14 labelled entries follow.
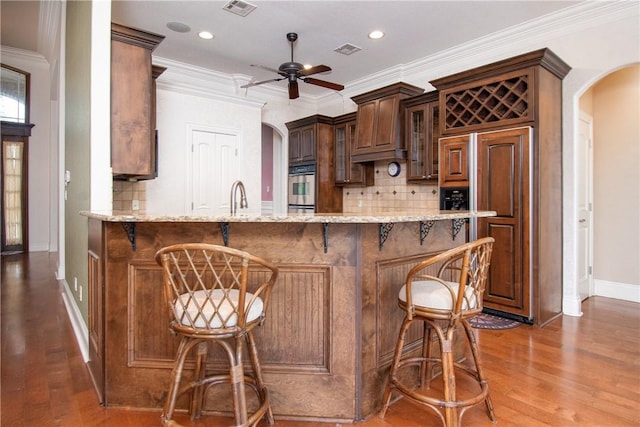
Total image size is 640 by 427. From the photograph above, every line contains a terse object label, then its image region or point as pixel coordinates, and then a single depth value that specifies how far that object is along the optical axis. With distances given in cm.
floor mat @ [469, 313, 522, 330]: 346
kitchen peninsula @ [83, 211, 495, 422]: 200
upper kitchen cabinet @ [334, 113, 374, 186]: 588
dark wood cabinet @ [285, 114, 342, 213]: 611
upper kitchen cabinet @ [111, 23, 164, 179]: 326
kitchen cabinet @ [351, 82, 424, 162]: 496
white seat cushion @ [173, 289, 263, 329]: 159
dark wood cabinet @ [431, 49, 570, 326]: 349
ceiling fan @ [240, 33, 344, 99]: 391
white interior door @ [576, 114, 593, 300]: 406
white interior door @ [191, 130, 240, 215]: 524
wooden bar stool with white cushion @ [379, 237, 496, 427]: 180
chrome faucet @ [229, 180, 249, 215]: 241
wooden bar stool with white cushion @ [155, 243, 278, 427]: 159
